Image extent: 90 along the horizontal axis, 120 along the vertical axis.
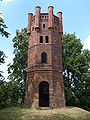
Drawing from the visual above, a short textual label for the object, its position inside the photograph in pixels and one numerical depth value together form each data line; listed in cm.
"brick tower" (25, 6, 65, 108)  2041
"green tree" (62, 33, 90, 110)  3037
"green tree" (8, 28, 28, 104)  2748
